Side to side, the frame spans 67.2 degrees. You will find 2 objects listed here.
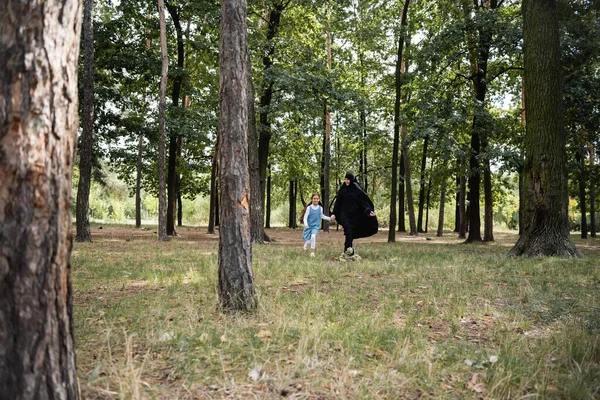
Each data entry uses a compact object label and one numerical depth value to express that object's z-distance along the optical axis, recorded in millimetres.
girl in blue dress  13628
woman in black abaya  12367
